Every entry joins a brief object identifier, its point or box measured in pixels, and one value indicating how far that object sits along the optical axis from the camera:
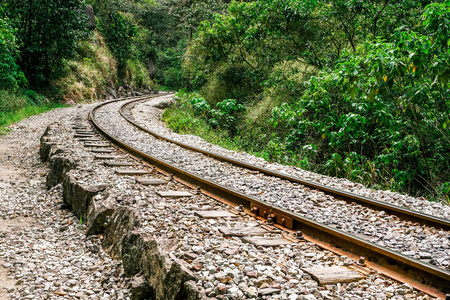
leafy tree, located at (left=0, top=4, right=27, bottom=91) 13.50
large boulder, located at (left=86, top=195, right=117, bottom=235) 4.45
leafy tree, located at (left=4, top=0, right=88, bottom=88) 19.05
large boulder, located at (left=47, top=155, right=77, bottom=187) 6.32
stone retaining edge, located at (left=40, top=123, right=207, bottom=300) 2.63
